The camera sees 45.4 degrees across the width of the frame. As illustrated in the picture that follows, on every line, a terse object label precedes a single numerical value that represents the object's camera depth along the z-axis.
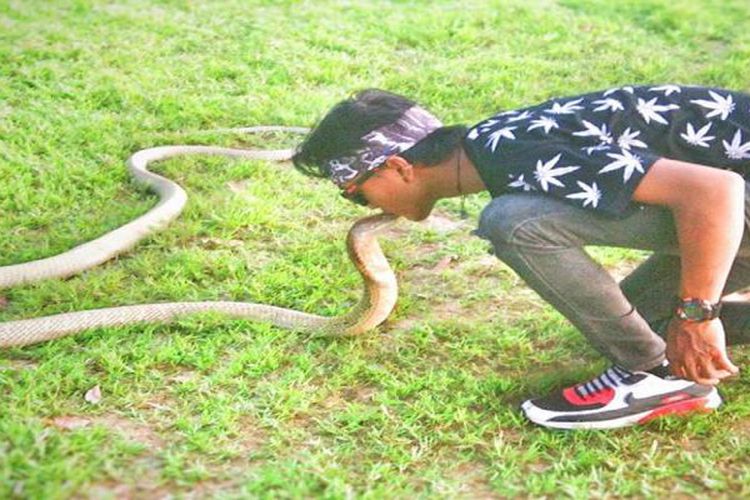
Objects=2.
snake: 3.01
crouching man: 2.22
